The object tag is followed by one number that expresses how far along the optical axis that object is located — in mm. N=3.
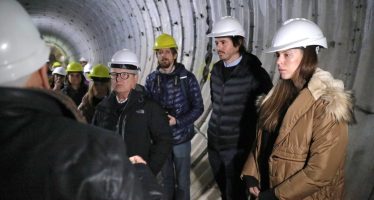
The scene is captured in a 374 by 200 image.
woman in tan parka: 2025
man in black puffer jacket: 3262
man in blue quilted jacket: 3779
